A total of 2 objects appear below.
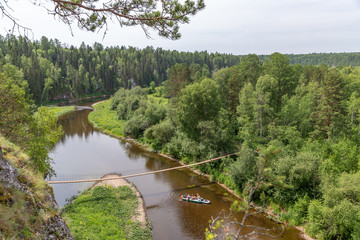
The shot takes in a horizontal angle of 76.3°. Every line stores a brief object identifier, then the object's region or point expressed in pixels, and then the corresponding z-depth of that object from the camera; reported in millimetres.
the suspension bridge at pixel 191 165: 28078
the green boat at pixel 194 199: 24267
